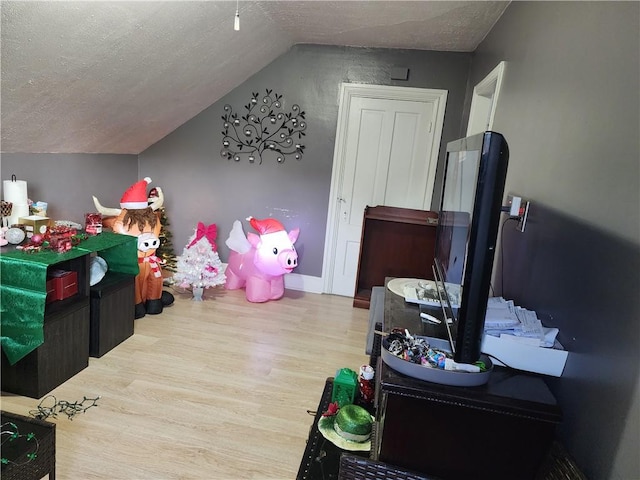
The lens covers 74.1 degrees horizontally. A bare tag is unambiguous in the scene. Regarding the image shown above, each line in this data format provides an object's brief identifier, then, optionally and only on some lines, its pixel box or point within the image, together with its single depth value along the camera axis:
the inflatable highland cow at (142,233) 3.05
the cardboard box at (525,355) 1.21
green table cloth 2.03
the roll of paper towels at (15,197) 2.52
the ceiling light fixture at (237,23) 2.10
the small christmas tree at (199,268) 3.42
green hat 1.54
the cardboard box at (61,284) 2.23
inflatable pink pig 3.55
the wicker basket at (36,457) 1.26
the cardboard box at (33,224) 2.47
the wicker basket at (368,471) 1.15
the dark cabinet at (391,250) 3.67
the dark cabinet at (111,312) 2.48
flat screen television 0.98
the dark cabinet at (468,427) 1.08
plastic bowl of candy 1.12
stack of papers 1.24
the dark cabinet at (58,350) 2.10
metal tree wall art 3.83
